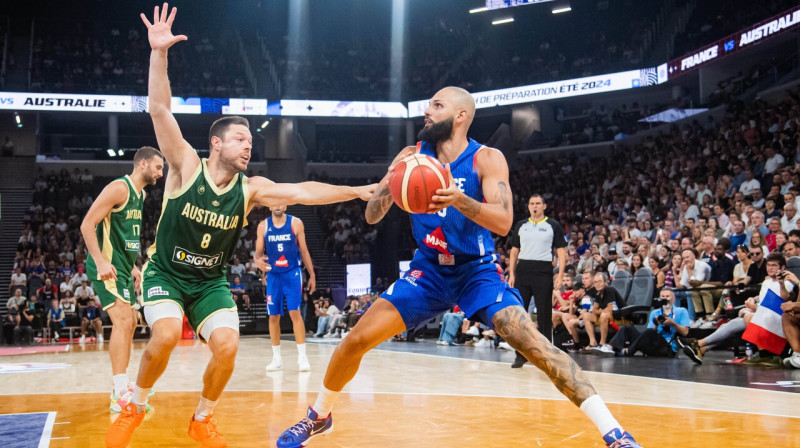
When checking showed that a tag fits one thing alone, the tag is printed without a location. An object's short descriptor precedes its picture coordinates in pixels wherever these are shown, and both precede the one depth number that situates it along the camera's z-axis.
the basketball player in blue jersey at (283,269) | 9.00
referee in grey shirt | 8.65
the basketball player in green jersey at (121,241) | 5.97
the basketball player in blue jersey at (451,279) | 3.97
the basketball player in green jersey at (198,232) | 4.35
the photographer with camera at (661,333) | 10.54
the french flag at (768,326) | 8.70
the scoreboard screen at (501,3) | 25.87
